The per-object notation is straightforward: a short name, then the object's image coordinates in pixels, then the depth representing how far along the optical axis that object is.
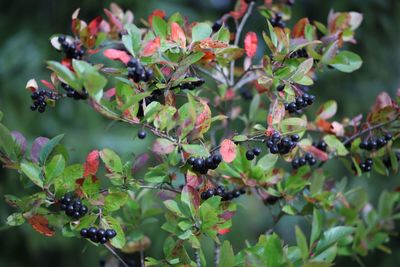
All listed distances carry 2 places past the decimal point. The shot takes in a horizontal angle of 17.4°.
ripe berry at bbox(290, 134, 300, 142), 1.33
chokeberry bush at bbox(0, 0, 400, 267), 1.30
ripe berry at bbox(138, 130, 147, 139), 1.32
